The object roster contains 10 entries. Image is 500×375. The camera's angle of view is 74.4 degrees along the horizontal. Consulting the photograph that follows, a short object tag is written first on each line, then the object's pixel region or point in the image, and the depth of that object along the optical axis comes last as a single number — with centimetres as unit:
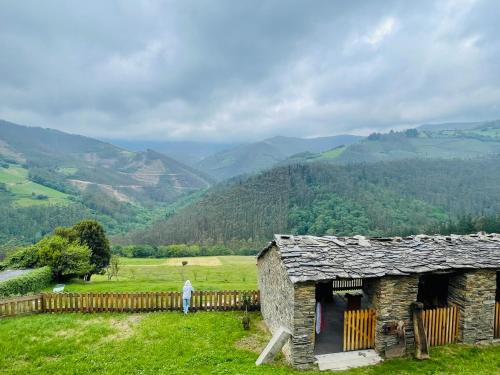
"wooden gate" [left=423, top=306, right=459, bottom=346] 1320
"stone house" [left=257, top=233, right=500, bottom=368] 1175
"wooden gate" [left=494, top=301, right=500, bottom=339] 1388
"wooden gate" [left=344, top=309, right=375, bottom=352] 1274
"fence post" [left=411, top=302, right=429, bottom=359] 1220
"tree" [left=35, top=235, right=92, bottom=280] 2695
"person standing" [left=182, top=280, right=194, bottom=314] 1767
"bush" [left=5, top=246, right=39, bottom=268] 2811
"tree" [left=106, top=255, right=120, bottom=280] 4116
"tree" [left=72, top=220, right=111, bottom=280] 3500
